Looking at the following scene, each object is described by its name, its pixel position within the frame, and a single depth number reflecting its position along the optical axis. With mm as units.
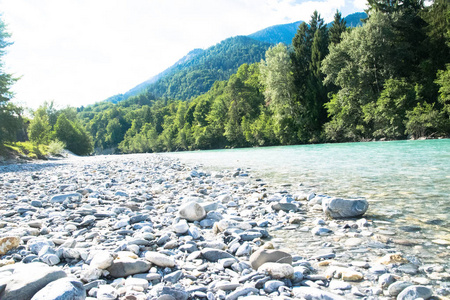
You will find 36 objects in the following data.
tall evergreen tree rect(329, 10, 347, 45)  36188
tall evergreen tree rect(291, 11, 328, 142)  37375
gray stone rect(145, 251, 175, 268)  2371
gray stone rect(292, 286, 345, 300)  1764
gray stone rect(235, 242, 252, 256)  2717
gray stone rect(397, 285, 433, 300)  1748
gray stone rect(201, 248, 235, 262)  2596
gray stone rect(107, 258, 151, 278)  2207
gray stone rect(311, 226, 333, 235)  3238
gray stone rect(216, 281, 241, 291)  1981
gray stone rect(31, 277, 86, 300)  1541
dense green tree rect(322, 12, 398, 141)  27984
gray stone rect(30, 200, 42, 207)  5109
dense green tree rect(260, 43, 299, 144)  40375
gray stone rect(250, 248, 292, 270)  2352
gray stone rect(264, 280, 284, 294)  1967
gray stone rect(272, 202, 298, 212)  4344
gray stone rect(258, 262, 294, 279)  2104
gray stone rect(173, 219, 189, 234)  3416
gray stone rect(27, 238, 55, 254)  2740
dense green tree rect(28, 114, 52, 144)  39562
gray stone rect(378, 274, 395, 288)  1979
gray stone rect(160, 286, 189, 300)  1807
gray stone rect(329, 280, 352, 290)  1987
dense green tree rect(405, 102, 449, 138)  22562
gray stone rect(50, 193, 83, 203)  5438
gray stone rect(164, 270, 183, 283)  2140
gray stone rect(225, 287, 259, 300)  1839
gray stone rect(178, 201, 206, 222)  4004
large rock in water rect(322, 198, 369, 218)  3715
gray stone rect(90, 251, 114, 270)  2191
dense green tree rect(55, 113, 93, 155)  59625
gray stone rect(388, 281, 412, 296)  1861
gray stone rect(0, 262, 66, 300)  1598
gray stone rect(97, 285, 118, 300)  1789
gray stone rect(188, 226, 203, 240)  3270
